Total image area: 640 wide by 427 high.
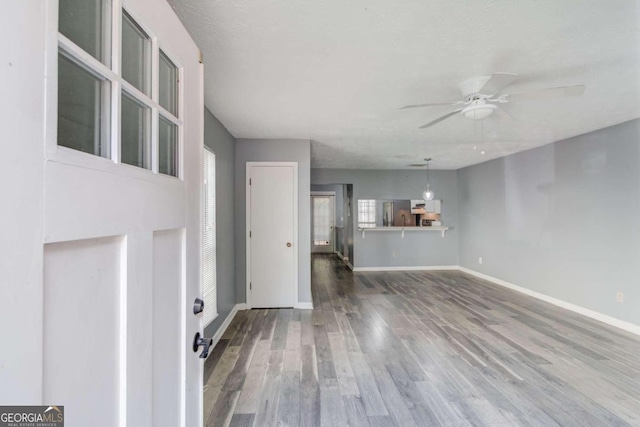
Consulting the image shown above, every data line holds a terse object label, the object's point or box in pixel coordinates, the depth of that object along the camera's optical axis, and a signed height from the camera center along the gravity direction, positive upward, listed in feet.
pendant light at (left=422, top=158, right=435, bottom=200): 19.65 +1.71
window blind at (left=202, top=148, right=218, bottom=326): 9.31 -0.60
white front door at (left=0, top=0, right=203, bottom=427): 1.40 +0.03
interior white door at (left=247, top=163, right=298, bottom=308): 13.08 -0.74
